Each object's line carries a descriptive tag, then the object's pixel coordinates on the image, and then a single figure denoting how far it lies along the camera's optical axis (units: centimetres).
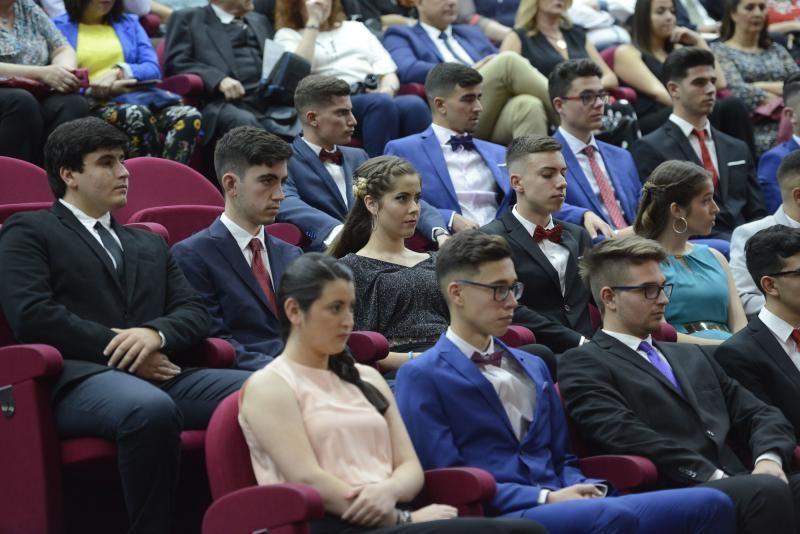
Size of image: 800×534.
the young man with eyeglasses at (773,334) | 862
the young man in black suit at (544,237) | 995
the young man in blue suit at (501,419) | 693
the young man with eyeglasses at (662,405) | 747
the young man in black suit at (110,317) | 720
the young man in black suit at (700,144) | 1330
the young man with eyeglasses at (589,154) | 1234
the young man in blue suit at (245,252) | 868
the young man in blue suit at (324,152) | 1130
